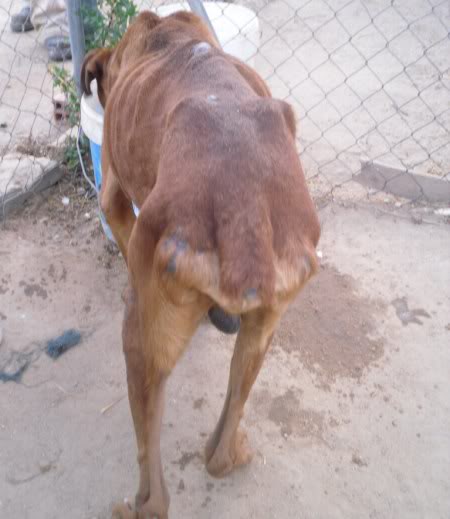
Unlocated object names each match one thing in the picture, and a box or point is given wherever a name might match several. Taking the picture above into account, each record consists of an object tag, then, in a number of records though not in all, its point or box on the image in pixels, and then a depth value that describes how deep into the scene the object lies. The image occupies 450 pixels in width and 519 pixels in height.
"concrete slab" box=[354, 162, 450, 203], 3.23
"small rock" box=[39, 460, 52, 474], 1.96
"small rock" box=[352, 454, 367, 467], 2.01
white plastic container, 2.40
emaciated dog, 1.28
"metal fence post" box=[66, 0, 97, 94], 2.69
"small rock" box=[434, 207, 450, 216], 3.16
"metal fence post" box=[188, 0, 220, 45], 2.34
